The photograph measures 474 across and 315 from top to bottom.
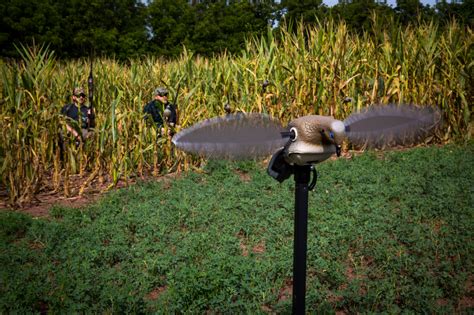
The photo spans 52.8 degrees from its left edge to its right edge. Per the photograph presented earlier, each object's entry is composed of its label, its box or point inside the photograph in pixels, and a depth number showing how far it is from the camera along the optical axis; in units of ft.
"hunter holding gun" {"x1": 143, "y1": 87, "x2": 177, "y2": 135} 22.55
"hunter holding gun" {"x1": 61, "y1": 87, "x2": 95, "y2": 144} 21.18
